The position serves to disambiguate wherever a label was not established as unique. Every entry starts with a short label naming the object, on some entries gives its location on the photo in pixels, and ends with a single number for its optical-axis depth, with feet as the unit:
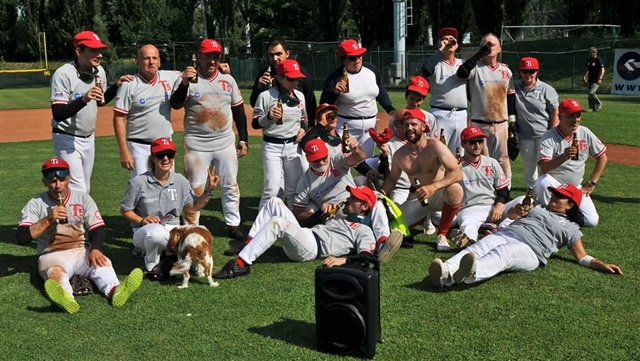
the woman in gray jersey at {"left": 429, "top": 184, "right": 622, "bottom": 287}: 19.34
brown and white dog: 18.93
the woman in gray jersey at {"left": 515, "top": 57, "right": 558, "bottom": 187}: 28.78
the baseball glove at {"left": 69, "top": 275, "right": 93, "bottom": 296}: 18.72
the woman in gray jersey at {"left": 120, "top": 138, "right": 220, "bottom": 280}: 20.52
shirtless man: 22.48
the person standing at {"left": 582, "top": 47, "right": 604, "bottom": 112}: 68.95
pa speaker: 13.84
